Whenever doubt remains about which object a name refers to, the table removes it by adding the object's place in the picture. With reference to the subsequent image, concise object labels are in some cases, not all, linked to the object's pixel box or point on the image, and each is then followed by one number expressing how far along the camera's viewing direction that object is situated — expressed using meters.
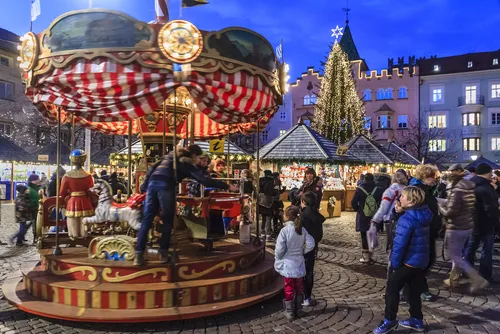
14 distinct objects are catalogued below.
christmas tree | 30.88
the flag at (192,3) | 6.21
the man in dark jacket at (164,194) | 5.38
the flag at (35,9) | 5.98
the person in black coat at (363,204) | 8.10
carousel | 5.03
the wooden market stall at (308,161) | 17.89
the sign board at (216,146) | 13.01
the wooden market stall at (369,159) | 21.05
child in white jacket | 4.91
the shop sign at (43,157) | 23.41
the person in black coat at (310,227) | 5.55
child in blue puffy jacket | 4.44
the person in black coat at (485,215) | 6.55
